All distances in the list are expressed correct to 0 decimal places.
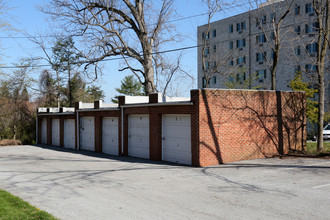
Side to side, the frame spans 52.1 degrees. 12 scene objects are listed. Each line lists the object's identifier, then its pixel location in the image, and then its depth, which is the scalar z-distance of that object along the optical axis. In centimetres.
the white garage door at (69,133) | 2672
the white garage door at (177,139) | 1588
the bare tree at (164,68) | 3394
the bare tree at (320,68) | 1892
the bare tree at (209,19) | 2841
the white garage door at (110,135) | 2147
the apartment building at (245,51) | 3944
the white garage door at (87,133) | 2414
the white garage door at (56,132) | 2931
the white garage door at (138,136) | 1867
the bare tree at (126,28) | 2875
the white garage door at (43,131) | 3178
